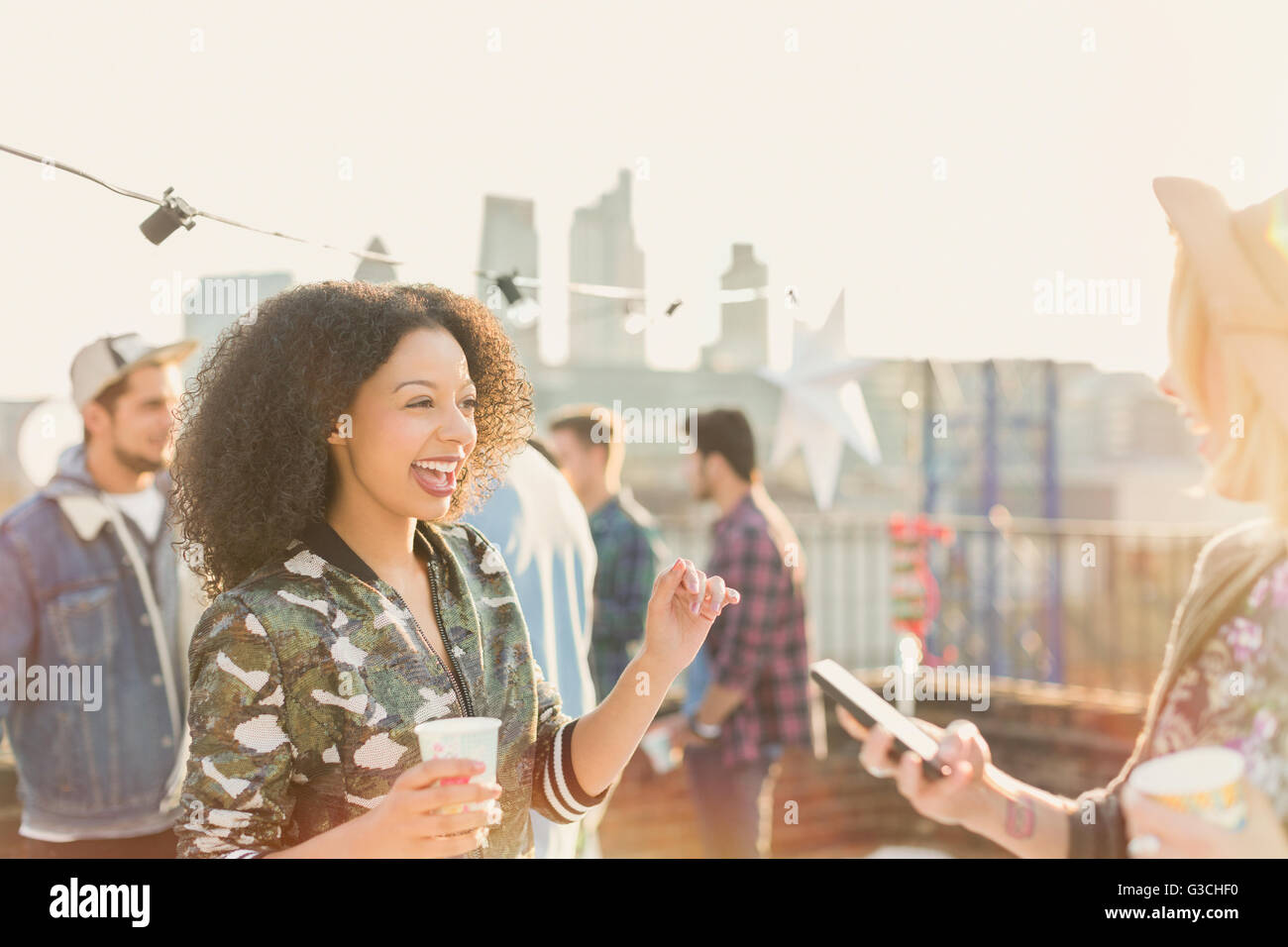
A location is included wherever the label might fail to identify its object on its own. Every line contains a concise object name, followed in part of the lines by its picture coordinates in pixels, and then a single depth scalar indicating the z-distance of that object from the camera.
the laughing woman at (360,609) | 1.23
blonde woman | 1.54
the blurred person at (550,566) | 2.02
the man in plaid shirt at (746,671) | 3.43
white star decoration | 3.48
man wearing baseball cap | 2.35
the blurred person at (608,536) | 3.49
